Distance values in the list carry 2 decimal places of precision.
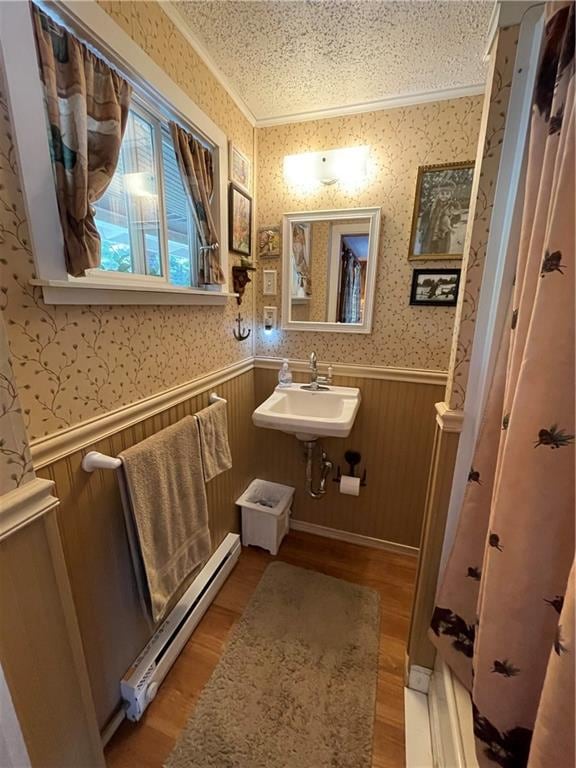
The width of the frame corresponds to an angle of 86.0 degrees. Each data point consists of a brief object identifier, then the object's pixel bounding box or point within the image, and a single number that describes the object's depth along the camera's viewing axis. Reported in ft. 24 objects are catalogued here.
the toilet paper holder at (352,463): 6.15
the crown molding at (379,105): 4.56
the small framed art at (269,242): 5.87
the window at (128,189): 2.20
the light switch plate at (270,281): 6.01
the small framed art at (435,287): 5.12
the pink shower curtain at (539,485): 1.73
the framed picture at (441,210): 4.83
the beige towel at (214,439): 4.47
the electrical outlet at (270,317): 6.15
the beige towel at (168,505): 3.37
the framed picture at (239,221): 5.05
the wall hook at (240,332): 5.68
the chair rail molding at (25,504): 1.95
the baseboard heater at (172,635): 3.65
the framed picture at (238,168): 4.91
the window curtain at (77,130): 2.38
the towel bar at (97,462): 2.96
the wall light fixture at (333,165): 5.16
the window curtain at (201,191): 3.91
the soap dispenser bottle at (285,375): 6.07
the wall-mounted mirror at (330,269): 5.47
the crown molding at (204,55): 3.40
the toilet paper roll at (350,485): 5.93
